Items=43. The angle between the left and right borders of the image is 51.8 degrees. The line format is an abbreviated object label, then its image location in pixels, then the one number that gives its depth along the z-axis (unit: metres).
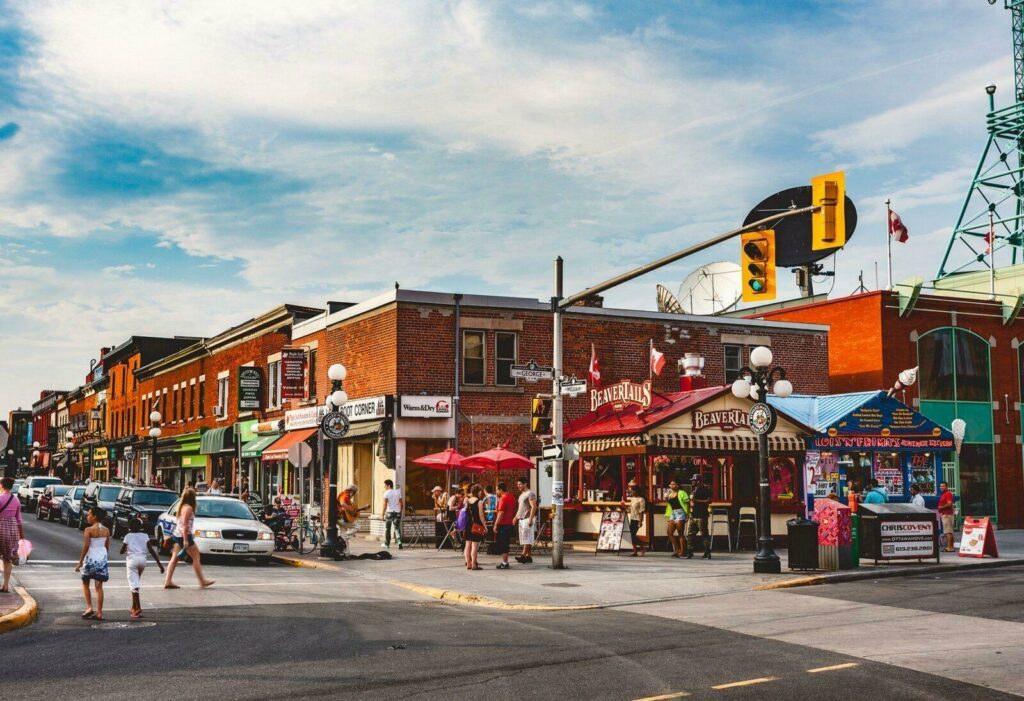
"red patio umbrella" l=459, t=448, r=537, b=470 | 26.70
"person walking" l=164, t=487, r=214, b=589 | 17.72
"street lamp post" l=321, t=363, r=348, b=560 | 23.84
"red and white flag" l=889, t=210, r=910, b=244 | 37.31
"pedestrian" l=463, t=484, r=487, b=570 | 21.54
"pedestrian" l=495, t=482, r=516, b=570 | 22.56
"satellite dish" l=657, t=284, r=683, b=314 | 38.44
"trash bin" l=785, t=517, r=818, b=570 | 20.81
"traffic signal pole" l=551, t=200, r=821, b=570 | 21.48
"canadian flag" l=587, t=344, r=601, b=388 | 29.61
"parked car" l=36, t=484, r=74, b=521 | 40.66
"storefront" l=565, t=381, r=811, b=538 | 26.64
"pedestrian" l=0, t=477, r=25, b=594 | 15.66
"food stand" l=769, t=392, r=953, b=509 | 28.92
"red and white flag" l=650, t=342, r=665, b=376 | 30.03
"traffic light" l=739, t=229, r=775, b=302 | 15.59
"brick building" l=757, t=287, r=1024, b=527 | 36.91
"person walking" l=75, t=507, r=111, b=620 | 13.77
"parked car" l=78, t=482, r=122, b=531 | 32.22
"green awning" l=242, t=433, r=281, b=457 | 38.47
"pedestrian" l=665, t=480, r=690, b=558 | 24.74
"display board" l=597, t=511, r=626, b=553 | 25.70
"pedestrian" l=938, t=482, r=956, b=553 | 26.19
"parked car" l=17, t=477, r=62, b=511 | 48.06
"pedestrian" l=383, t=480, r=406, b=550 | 26.89
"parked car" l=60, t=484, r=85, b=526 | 36.59
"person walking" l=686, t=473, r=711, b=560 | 24.59
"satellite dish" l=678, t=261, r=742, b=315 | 39.96
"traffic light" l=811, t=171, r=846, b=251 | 14.23
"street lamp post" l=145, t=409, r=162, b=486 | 43.07
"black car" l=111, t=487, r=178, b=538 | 28.63
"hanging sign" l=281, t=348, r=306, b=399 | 35.91
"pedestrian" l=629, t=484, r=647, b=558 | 25.02
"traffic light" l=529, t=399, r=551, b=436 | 21.61
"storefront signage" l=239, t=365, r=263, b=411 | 40.16
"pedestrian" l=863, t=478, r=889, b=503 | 25.58
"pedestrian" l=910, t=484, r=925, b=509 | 27.17
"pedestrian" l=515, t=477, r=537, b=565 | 22.98
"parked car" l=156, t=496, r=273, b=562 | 22.66
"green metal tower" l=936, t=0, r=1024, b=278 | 48.62
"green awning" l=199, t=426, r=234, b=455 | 43.44
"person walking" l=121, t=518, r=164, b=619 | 14.16
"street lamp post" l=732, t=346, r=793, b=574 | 20.55
